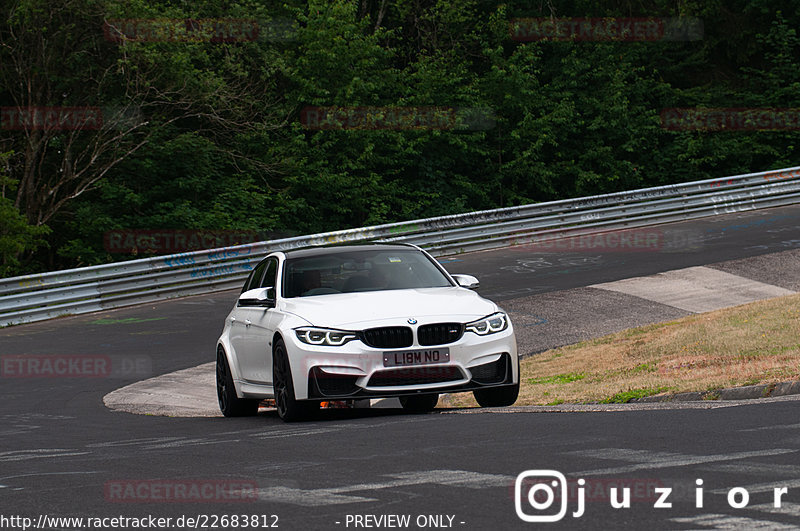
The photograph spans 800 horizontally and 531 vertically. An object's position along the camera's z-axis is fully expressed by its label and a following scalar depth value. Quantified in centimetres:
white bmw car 1961
